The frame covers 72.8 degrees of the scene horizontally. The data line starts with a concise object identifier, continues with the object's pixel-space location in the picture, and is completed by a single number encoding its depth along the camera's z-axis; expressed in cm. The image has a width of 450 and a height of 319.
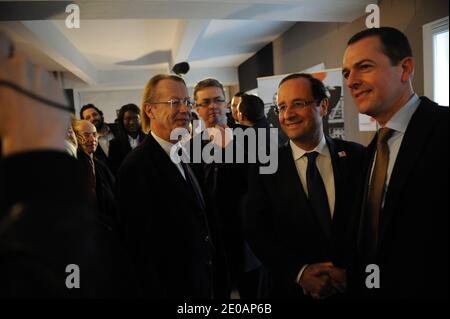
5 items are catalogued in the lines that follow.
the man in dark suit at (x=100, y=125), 189
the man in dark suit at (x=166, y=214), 86
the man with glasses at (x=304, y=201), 90
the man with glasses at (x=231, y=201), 129
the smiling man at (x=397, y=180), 62
